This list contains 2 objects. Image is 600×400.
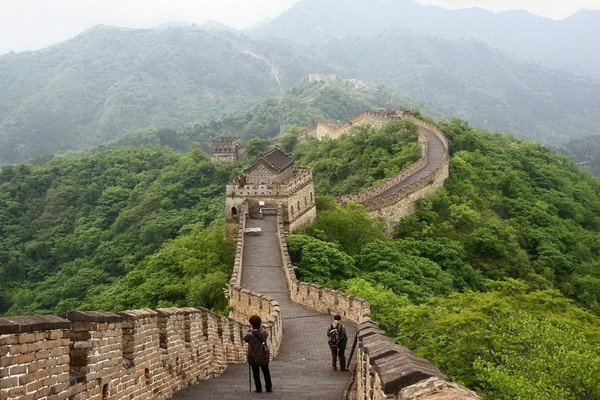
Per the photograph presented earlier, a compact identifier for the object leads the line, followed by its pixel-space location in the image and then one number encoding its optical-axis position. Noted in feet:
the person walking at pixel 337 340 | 36.50
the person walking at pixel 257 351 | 29.53
